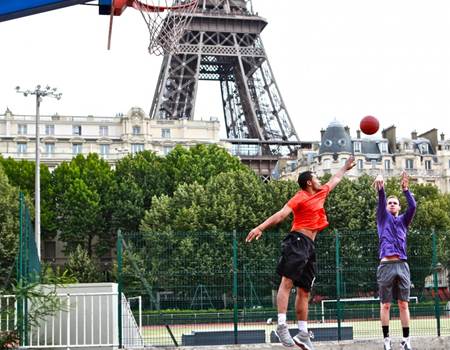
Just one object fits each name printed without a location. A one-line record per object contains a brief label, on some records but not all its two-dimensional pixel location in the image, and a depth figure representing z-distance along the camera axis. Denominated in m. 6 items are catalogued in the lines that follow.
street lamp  36.94
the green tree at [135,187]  58.34
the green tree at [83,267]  50.48
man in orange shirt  9.09
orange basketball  10.91
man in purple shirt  10.37
